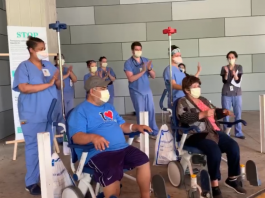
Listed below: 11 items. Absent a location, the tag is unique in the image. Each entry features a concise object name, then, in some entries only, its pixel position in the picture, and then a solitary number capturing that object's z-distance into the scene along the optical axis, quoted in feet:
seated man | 6.40
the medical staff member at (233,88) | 13.82
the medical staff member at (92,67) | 15.97
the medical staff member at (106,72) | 16.71
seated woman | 7.63
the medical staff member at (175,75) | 11.51
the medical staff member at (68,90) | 14.37
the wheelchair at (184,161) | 7.59
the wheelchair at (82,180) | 6.66
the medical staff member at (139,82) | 13.26
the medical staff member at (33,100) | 8.20
